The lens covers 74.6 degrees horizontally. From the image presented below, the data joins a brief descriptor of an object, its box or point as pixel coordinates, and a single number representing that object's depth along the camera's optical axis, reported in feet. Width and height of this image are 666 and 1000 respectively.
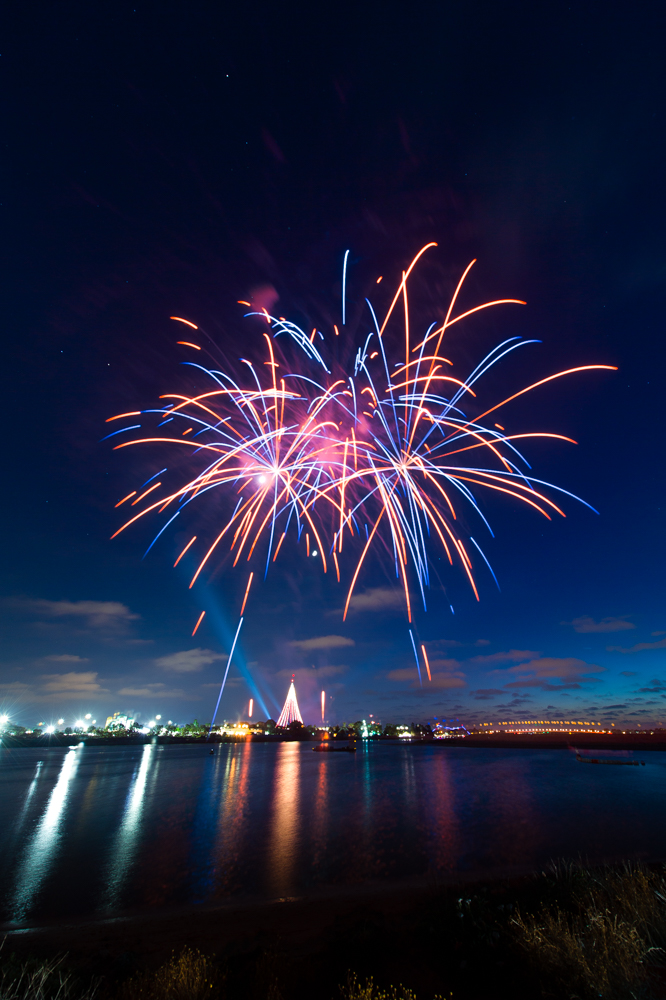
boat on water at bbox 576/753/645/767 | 388.41
